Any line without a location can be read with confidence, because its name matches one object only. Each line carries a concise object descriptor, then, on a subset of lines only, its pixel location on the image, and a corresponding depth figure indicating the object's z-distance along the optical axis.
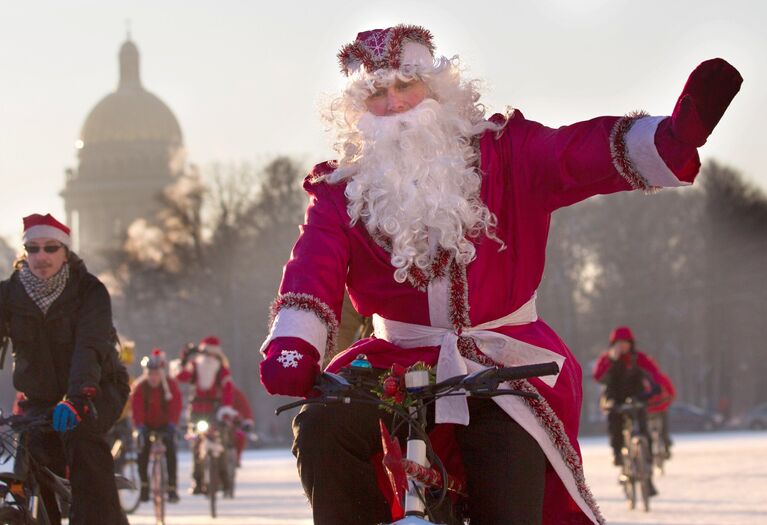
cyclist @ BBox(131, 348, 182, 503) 24.64
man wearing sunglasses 9.92
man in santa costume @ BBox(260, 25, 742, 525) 6.08
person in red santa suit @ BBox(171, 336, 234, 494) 26.03
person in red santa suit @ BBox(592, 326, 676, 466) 22.56
